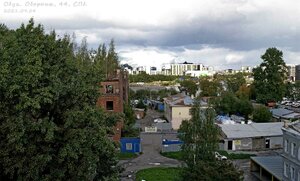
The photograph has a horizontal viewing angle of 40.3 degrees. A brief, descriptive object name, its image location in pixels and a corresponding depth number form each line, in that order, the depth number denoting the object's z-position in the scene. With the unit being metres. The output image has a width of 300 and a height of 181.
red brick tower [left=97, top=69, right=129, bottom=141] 41.34
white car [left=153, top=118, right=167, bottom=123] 59.97
